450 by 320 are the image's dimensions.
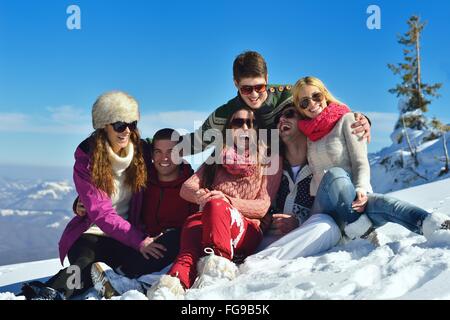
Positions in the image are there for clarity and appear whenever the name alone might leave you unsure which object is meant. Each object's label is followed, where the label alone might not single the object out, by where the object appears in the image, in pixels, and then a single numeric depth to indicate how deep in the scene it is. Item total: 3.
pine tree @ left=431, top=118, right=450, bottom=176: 29.75
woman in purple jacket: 4.16
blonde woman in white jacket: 3.84
